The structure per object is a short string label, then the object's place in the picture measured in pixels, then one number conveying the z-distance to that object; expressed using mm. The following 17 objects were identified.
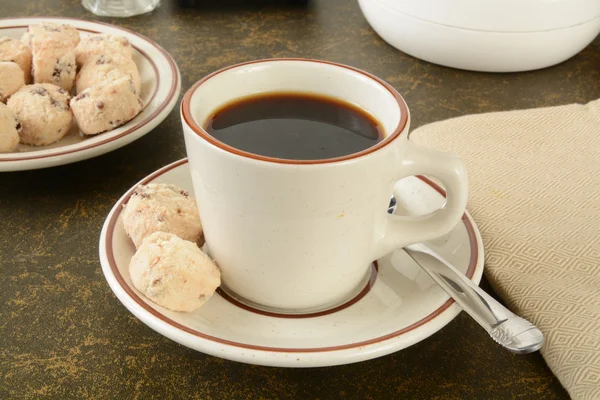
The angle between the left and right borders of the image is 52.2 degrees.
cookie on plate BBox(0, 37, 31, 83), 944
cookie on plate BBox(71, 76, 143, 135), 837
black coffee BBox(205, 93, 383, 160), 586
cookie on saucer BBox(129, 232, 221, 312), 552
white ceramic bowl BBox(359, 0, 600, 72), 1061
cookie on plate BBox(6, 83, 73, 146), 829
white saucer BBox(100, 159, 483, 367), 521
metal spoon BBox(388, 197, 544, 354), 538
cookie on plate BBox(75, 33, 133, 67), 976
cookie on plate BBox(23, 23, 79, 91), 936
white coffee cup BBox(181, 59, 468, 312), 519
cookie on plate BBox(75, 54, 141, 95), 925
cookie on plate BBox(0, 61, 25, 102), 873
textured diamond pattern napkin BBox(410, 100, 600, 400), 586
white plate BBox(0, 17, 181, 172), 780
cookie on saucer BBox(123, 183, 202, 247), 635
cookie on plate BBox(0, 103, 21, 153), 792
